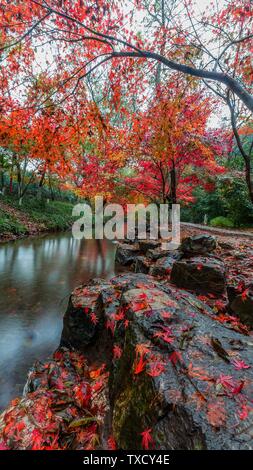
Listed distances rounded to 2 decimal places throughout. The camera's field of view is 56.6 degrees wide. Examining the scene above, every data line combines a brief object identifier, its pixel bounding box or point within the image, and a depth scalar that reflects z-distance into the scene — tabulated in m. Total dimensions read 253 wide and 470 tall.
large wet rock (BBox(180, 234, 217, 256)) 5.13
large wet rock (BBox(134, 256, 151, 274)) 6.48
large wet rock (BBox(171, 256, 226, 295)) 3.87
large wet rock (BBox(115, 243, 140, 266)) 8.72
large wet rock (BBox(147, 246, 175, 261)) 6.45
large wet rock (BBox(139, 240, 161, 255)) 7.86
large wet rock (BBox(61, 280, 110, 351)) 3.17
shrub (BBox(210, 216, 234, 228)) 13.95
